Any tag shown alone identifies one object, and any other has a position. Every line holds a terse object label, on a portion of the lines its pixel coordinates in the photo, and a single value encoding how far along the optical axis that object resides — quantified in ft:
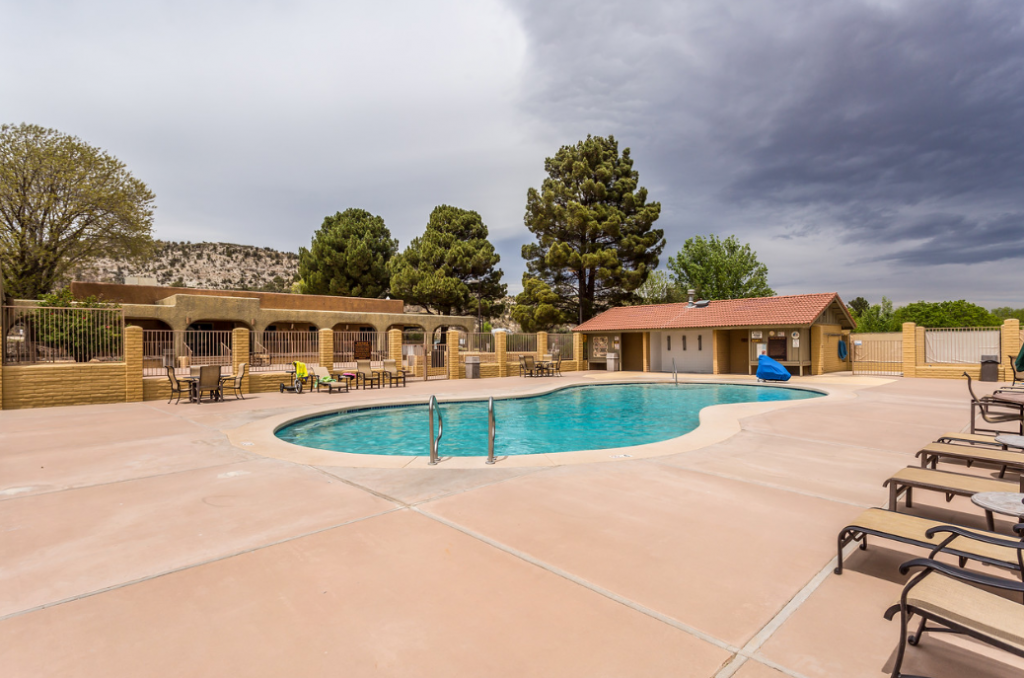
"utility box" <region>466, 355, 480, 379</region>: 70.90
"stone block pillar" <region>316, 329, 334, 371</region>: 60.18
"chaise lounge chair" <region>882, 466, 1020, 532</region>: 12.01
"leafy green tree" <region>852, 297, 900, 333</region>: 194.19
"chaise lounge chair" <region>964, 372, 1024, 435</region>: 23.82
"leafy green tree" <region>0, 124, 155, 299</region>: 91.66
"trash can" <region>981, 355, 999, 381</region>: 60.03
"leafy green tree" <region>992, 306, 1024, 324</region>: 256.11
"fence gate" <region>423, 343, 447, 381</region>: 73.99
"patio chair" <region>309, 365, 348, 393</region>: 54.08
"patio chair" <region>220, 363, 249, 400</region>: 48.42
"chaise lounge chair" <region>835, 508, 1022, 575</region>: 8.43
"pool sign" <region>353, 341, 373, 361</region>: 84.61
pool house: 73.20
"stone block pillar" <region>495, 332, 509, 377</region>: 76.28
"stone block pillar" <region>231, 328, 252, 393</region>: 52.06
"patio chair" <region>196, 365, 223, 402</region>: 43.78
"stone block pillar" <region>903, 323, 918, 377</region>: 67.46
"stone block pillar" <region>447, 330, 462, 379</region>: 69.72
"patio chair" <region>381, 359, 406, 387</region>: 61.72
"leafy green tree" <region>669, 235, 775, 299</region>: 162.61
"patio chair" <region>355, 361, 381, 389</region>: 58.29
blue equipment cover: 63.77
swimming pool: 31.42
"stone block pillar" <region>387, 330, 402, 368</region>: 67.67
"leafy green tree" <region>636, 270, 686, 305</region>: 170.20
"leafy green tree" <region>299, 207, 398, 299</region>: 150.10
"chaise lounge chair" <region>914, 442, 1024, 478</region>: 14.60
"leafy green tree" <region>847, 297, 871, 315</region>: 251.93
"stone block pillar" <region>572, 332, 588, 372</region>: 90.84
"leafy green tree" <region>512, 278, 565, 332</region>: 117.29
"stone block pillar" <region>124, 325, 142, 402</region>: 45.42
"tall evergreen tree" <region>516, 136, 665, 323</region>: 113.70
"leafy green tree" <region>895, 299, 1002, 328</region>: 163.84
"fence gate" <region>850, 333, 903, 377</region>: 77.71
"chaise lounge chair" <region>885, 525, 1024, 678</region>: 6.23
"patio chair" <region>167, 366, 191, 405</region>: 44.52
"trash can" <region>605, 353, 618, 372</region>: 87.40
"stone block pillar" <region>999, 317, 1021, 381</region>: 61.67
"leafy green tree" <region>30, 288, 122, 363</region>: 44.75
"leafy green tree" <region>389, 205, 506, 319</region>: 144.87
